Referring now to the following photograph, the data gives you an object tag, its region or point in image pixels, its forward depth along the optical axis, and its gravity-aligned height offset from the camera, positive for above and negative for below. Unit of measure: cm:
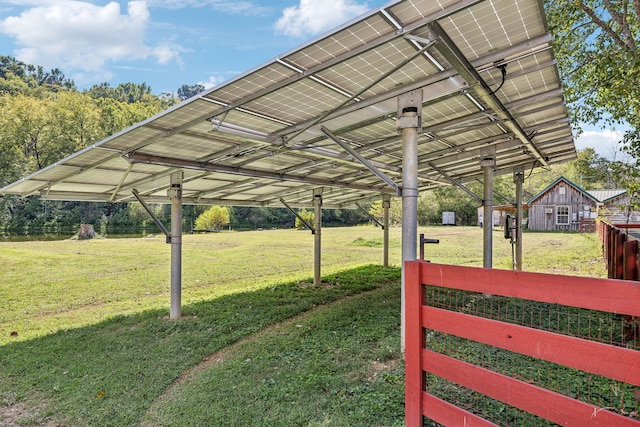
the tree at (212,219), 4000 +52
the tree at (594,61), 627 +357
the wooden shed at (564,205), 3017 +161
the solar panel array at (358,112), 331 +150
